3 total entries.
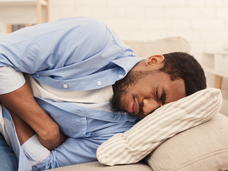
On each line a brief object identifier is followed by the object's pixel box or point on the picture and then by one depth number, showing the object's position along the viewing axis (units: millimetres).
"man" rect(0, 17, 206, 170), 909
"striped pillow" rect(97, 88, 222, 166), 822
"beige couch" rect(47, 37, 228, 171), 745
